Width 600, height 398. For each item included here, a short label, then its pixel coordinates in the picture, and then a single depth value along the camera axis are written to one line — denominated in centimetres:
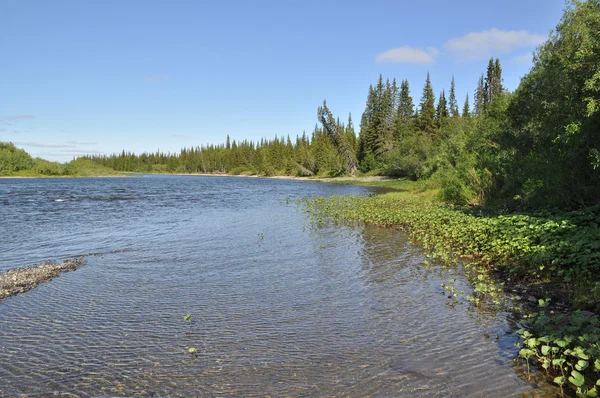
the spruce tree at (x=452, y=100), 10719
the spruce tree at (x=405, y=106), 10731
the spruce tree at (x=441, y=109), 9502
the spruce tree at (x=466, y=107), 9770
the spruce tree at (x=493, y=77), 10012
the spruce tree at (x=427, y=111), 8981
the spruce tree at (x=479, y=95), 10292
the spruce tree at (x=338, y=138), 9800
